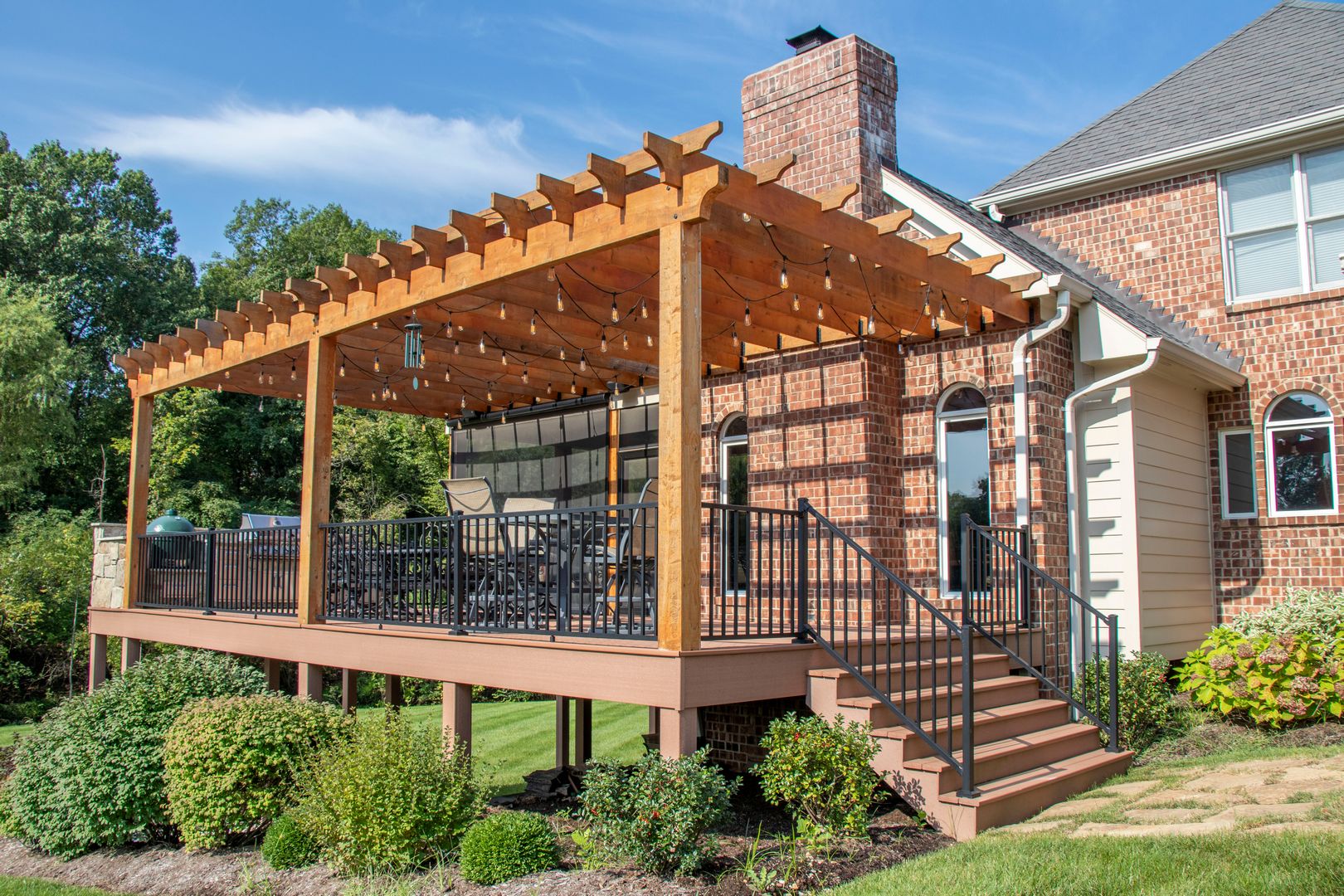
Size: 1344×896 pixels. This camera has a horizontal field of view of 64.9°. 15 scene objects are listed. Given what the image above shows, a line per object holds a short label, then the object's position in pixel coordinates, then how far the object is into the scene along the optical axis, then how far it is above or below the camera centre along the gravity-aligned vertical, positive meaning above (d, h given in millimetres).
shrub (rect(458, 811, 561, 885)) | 5625 -1704
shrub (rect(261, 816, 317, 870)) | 6574 -1959
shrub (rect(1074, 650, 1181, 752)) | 8125 -1306
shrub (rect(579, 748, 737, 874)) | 5281 -1415
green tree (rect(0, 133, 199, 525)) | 29484 +7866
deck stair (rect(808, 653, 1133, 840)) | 5961 -1364
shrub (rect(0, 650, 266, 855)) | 7578 -1689
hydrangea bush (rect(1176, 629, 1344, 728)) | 8148 -1170
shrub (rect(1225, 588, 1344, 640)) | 8930 -749
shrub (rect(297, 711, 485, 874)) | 6047 -1572
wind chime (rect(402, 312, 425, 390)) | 8719 +1554
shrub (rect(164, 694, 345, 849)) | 7133 -1591
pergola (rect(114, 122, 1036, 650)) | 5895 +1879
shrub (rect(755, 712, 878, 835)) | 5648 -1319
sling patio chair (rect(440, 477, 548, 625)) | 7105 -289
